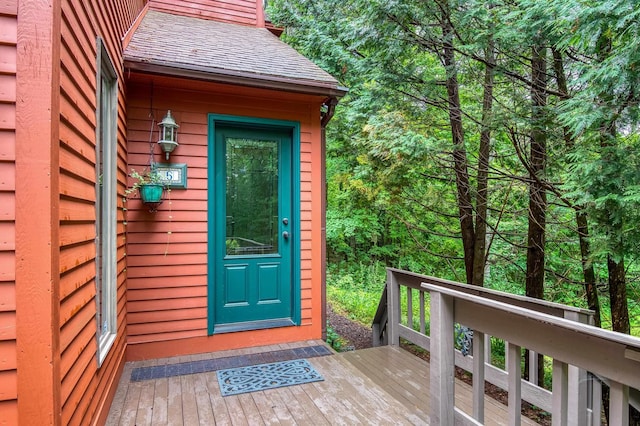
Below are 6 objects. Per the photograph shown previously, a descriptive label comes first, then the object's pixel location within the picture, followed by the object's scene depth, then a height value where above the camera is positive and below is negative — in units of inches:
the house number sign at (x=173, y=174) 126.0 +13.5
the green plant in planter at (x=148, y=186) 118.1 +8.7
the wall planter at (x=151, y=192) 118.4 +6.7
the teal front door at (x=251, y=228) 135.0 -6.0
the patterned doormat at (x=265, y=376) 102.3 -50.1
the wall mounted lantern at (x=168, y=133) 122.3 +27.3
